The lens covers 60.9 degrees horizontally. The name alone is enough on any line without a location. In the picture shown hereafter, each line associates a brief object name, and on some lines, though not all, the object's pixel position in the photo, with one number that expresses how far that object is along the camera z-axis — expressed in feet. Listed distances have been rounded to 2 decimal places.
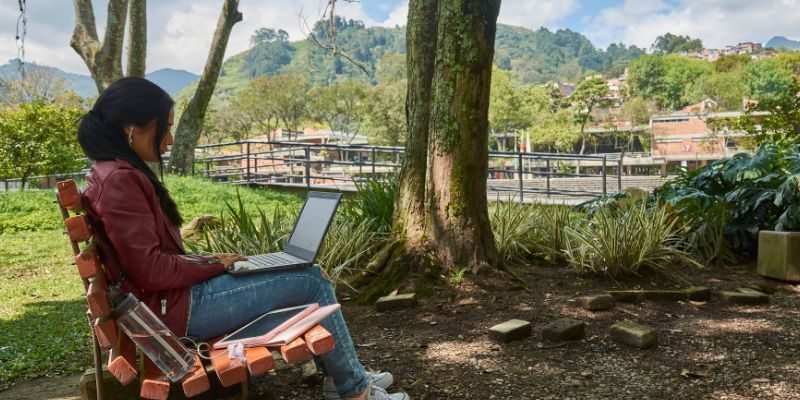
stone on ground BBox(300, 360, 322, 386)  10.39
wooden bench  6.65
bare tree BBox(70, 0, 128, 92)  39.96
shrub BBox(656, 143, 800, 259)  19.90
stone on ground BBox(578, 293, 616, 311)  14.14
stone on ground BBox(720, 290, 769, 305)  15.03
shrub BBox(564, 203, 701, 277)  16.94
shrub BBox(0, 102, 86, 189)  51.44
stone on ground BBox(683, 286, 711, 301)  15.17
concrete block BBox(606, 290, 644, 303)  14.89
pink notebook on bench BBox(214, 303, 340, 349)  7.11
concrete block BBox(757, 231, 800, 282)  17.51
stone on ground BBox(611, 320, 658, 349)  11.63
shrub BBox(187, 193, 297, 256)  16.88
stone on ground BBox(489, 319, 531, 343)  12.16
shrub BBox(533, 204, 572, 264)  19.06
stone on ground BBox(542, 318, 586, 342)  12.02
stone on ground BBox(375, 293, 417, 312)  14.75
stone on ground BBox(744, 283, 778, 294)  16.48
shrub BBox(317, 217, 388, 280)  16.83
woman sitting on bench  7.00
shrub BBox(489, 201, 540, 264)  18.74
